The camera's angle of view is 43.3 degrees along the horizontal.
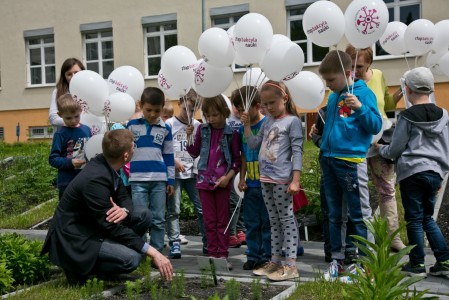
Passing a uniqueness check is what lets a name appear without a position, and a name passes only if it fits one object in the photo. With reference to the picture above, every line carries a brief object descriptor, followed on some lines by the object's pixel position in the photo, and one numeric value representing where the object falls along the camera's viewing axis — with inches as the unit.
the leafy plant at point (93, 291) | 158.2
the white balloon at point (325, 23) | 195.0
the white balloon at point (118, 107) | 215.5
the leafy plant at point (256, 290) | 158.9
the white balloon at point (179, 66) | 228.2
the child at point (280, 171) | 189.9
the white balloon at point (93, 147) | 206.2
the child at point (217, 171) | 211.8
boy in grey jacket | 187.3
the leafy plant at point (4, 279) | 169.5
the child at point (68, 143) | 211.6
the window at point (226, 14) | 746.2
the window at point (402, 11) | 660.7
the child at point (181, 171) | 239.6
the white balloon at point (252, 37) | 199.9
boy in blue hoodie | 183.0
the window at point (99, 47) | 845.2
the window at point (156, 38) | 807.1
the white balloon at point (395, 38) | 257.6
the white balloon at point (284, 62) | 192.5
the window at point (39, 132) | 878.2
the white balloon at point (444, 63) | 243.0
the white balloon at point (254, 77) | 217.2
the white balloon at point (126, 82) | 236.4
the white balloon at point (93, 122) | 224.4
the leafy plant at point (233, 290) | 153.1
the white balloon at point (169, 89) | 236.7
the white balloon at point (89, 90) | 213.2
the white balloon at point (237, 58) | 209.3
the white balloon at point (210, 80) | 211.6
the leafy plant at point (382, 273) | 105.4
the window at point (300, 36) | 721.6
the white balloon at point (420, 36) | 240.2
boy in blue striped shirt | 219.8
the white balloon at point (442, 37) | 246.5
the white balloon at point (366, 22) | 191.5
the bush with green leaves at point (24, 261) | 183.5
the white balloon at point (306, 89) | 203.6
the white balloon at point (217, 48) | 205.9
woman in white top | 236.1
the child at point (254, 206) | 205.8
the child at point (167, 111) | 284.8
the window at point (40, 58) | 894.4
